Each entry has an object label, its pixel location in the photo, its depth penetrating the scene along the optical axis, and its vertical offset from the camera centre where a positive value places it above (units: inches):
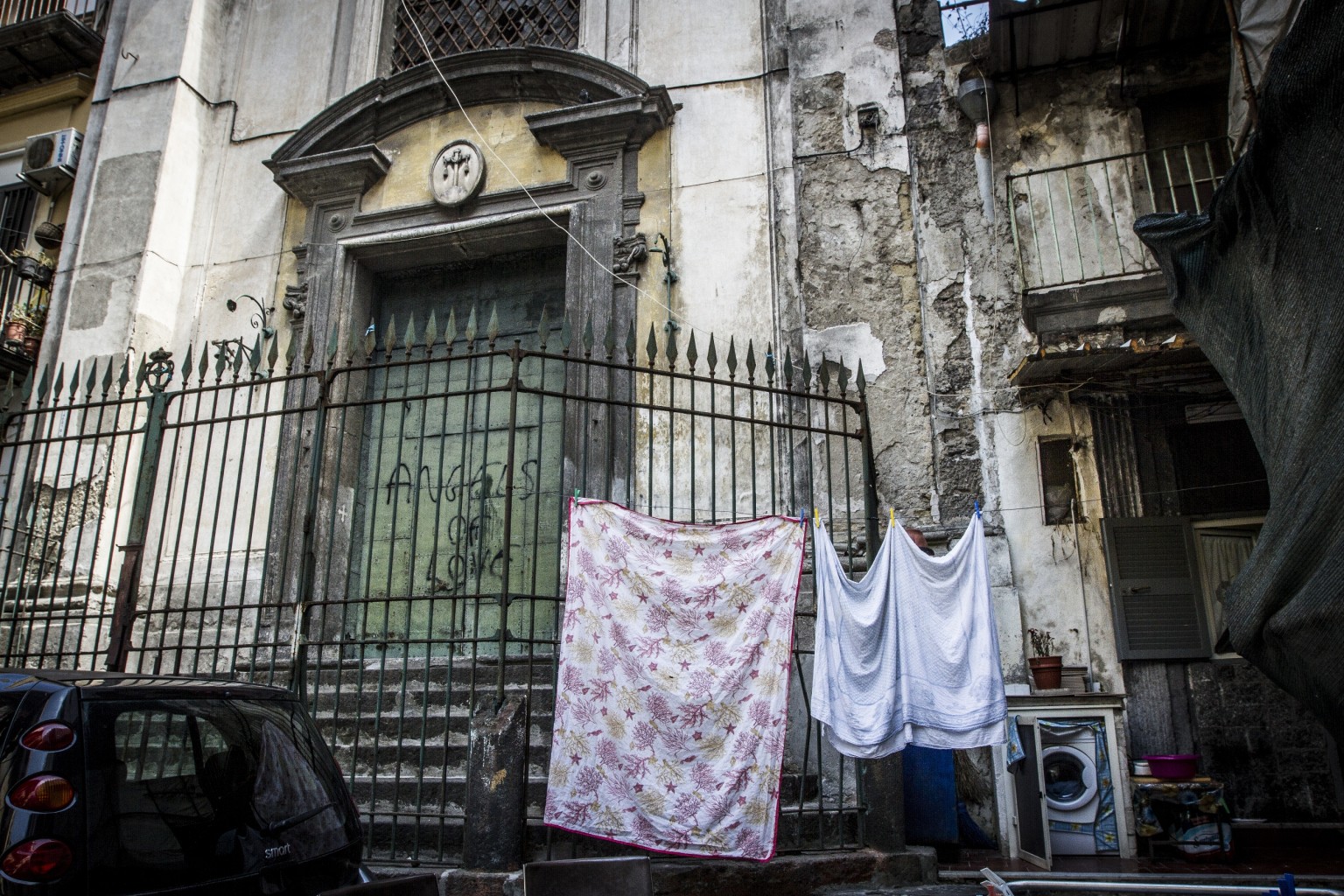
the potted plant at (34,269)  367.6 +166.0
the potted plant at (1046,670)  241.9 +12.2
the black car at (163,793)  106.4 -8.2
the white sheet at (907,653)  196.1 +13.6
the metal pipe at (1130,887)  155.6 -27.0
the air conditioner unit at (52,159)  376.2 +210.5
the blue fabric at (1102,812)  227.6 -20.6
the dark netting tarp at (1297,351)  126.1 +52.4
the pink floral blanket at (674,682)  185.8 +7.7
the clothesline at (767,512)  260.6 +57.2
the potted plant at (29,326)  360.2 +141.6
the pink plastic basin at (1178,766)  231.1 -10.3
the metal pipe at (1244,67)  226.8 +153.7
